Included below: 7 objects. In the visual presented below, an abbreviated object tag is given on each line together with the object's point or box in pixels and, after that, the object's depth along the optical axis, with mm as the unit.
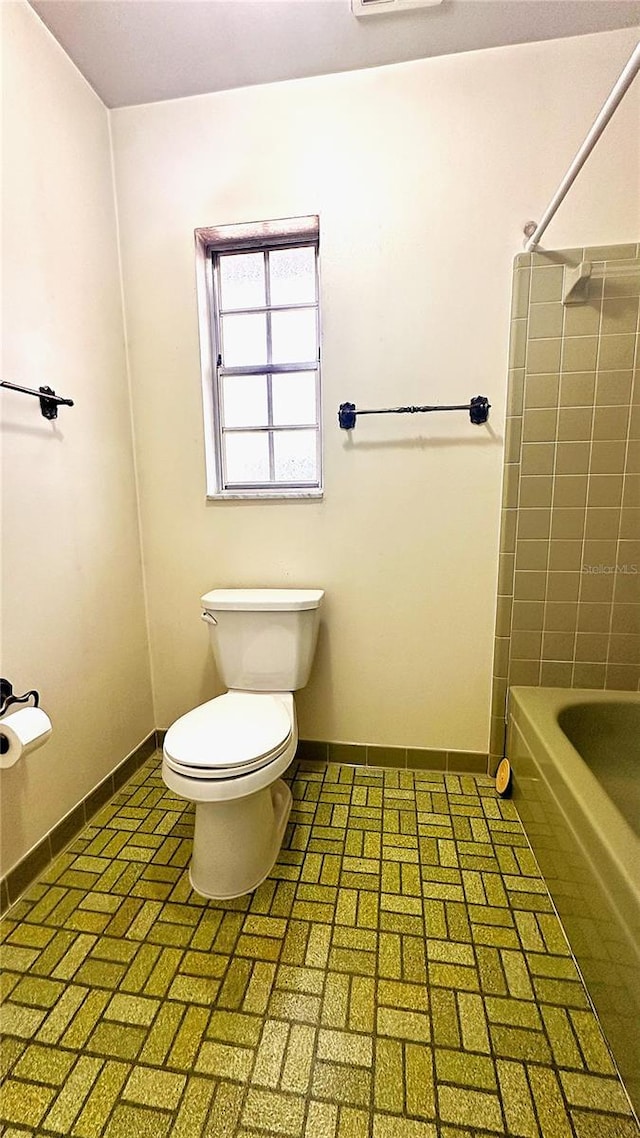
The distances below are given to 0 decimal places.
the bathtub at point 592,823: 853
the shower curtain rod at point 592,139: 839
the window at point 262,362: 1753
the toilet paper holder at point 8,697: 1159
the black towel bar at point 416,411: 1544
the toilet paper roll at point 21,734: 1106
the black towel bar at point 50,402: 1327
